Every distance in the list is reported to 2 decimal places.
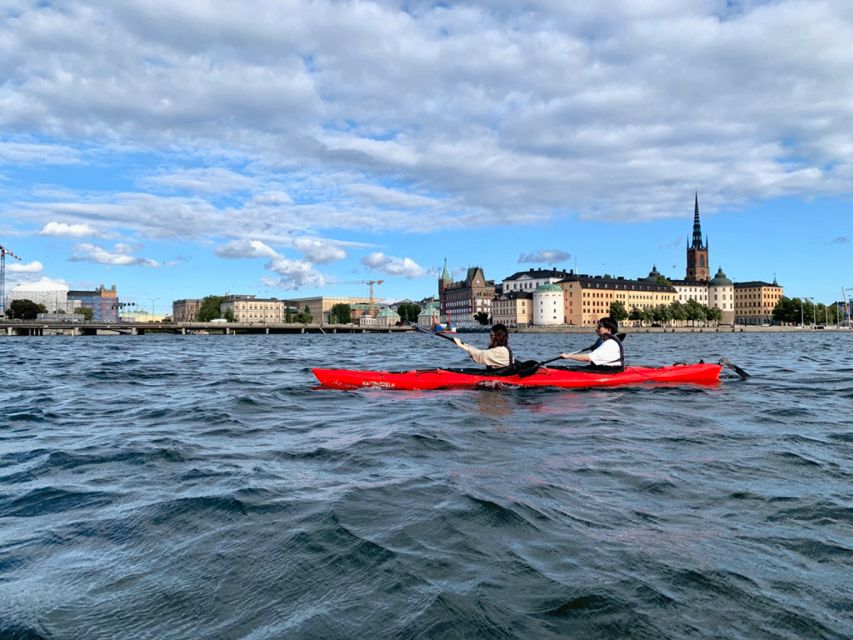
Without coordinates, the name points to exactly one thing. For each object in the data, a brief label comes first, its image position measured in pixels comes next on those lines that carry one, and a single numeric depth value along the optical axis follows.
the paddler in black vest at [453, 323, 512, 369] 15.18
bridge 106.38
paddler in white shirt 15.56
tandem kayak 15.01
